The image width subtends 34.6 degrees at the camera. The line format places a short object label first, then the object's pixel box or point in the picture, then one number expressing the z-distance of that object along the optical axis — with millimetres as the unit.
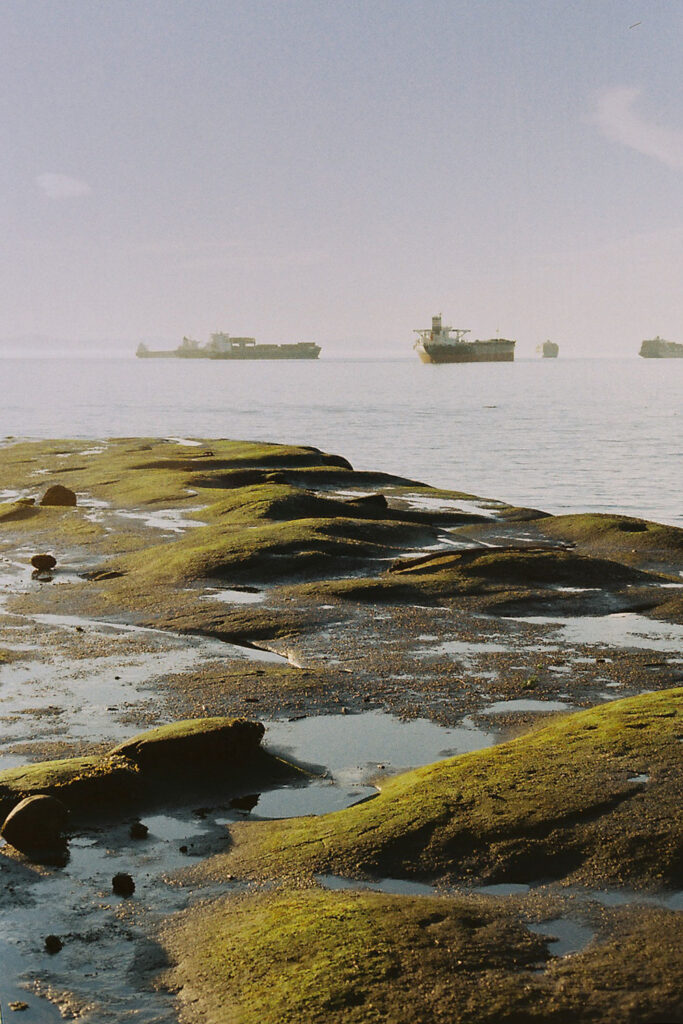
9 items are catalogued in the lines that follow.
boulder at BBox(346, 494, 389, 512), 36066
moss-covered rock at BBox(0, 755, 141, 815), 11781
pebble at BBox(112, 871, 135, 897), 9961
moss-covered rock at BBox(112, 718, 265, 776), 12930
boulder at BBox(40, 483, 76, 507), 38438
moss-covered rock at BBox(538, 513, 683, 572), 29016
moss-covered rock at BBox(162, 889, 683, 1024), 7648
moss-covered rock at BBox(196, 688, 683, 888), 10016
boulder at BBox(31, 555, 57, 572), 27078
